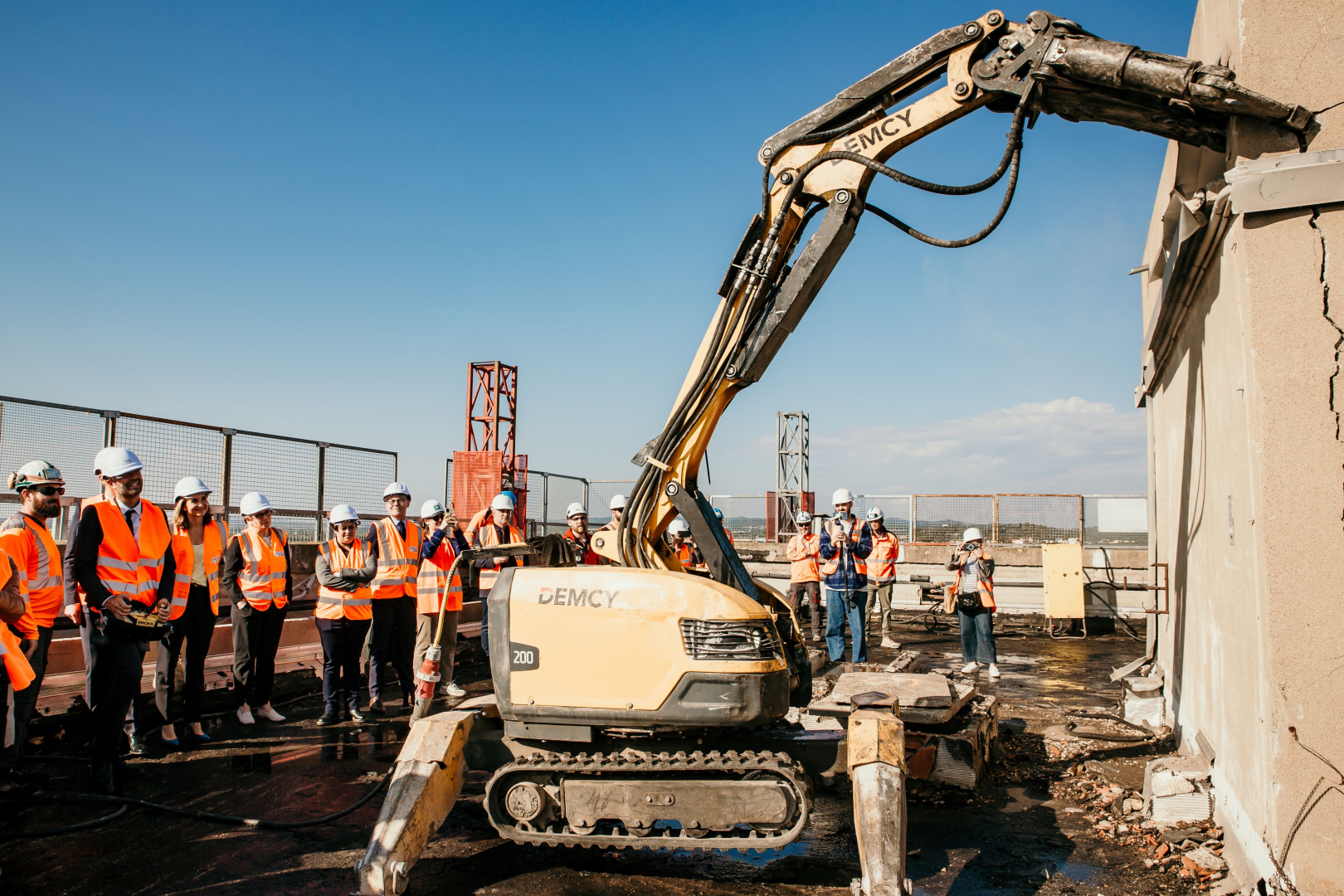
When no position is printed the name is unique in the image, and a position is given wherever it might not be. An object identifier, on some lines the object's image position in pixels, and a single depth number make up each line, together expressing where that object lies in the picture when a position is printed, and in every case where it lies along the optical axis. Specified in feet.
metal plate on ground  18.28
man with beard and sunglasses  16.56
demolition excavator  12.80
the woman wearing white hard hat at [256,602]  23.89
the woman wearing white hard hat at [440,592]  26.32
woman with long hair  21.85
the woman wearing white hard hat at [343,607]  24.40
